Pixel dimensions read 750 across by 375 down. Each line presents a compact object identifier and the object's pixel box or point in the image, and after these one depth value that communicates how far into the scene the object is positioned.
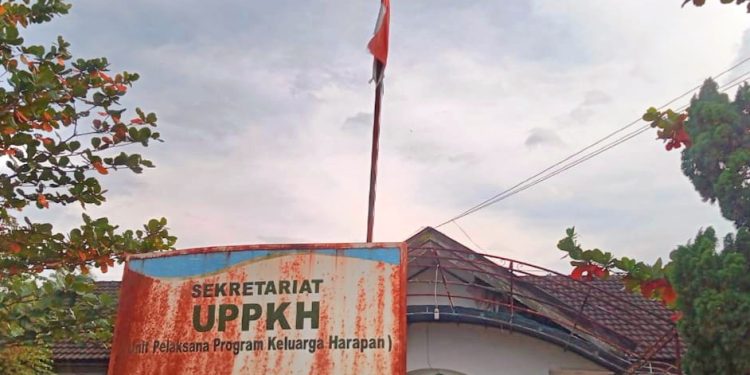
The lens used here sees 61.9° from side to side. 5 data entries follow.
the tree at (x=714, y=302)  4.71
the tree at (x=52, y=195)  3.83
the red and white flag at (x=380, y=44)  4.42
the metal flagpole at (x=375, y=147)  3.92
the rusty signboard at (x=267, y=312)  3.31
